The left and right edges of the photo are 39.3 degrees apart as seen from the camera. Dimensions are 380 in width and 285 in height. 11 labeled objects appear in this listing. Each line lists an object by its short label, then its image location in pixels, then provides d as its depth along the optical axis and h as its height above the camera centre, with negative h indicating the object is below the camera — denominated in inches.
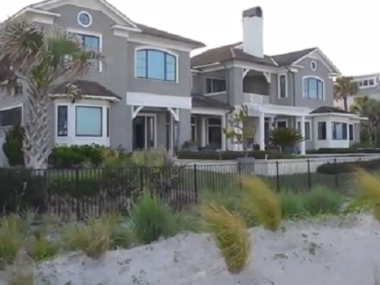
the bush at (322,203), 419.5 -37.7
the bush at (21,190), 463.8 -28.5
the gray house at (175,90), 990.4 +160.4
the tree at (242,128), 1156.3 +68.2
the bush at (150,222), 321.1 -40.2
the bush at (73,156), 879.1 +2.7
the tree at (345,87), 2257.6 +291.2
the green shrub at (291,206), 392.2 -37.7
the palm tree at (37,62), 593.9 +110.7
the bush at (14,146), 912.3 +21.4
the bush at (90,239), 290.5 -45.1
